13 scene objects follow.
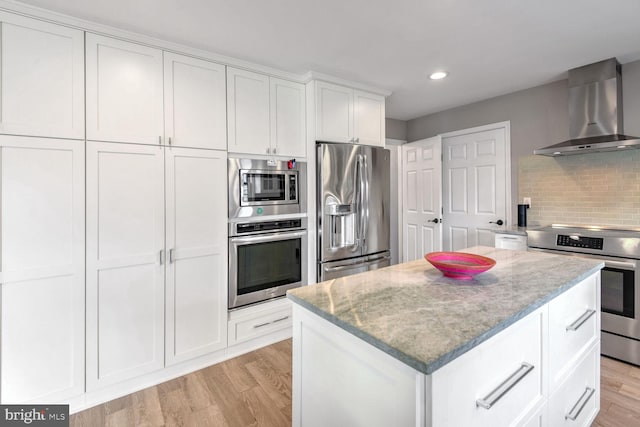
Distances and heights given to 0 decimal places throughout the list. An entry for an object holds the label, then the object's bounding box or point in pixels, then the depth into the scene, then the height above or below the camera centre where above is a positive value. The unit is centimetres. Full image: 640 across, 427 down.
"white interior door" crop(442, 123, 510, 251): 342 +36
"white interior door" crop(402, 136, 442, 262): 386 +23
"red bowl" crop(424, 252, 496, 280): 132 -24
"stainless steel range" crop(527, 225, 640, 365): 223 -53
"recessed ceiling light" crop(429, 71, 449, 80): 276 +132
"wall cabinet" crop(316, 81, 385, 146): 278 +99
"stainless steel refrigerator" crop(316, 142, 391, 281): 276 +7
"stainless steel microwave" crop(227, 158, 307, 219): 244 +25
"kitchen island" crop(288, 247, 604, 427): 78 -42
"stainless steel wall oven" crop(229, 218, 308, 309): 247 -38
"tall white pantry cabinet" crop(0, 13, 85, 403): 168 +3
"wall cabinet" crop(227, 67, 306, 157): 245 +88
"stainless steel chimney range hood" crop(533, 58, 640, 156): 252 +92
